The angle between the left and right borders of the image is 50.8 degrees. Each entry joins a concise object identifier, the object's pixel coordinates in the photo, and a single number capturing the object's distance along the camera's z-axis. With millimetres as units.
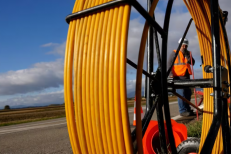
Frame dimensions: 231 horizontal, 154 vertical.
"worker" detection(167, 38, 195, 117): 6160
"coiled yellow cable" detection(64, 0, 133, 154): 1280
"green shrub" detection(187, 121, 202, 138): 3701
